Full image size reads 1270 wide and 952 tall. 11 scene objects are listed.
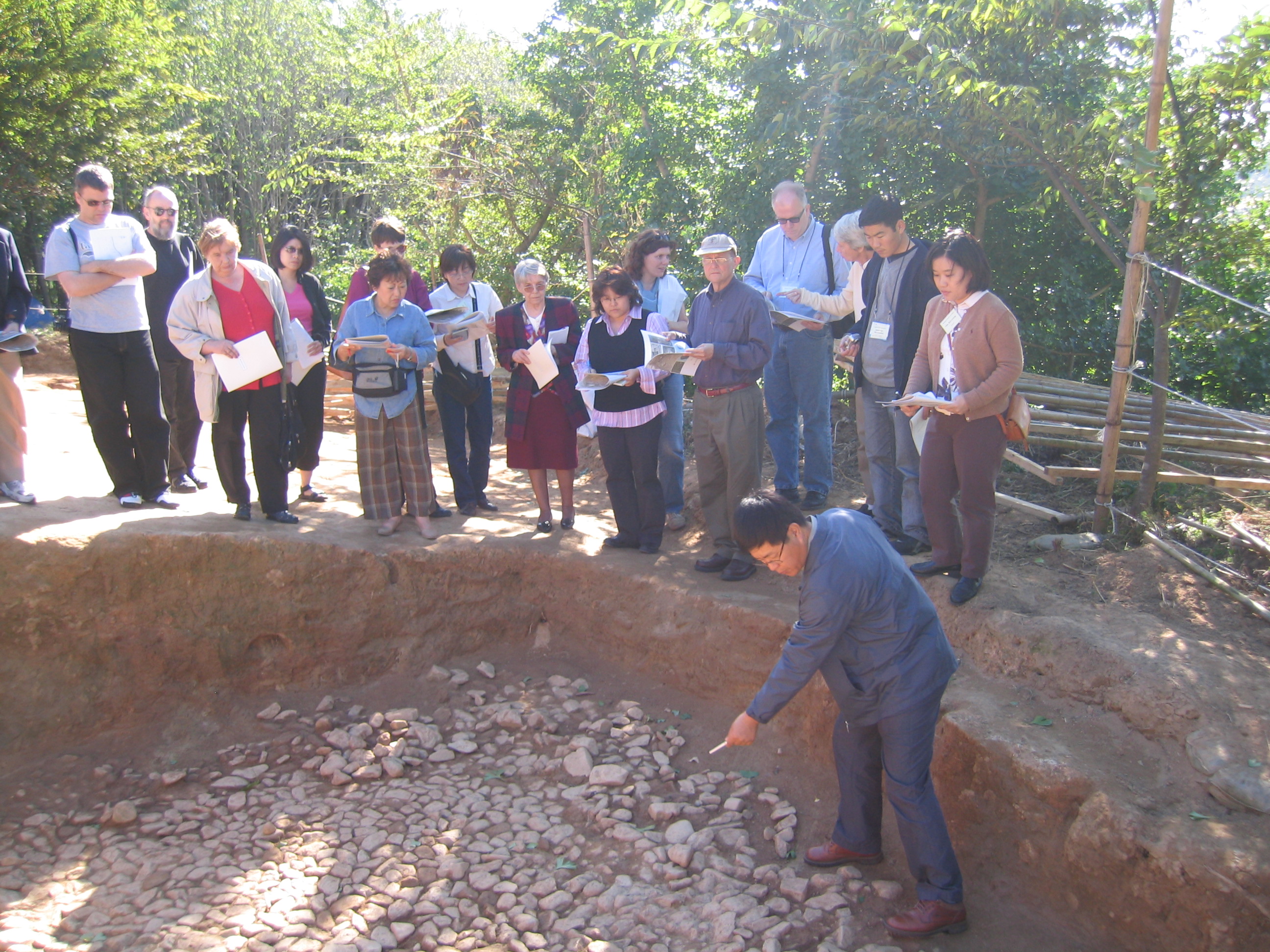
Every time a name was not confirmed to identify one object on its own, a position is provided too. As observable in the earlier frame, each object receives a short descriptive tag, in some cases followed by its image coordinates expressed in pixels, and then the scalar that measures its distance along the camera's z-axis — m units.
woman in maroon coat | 5.11
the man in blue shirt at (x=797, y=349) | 4.90
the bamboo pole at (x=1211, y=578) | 3.68
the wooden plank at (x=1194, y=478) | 4.20
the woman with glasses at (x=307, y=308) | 5.12
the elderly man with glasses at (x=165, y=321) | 5.14
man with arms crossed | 4.61
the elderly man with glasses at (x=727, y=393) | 4.52
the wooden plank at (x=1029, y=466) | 4.51
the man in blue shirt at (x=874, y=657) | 2.80
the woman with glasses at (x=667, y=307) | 5.12
